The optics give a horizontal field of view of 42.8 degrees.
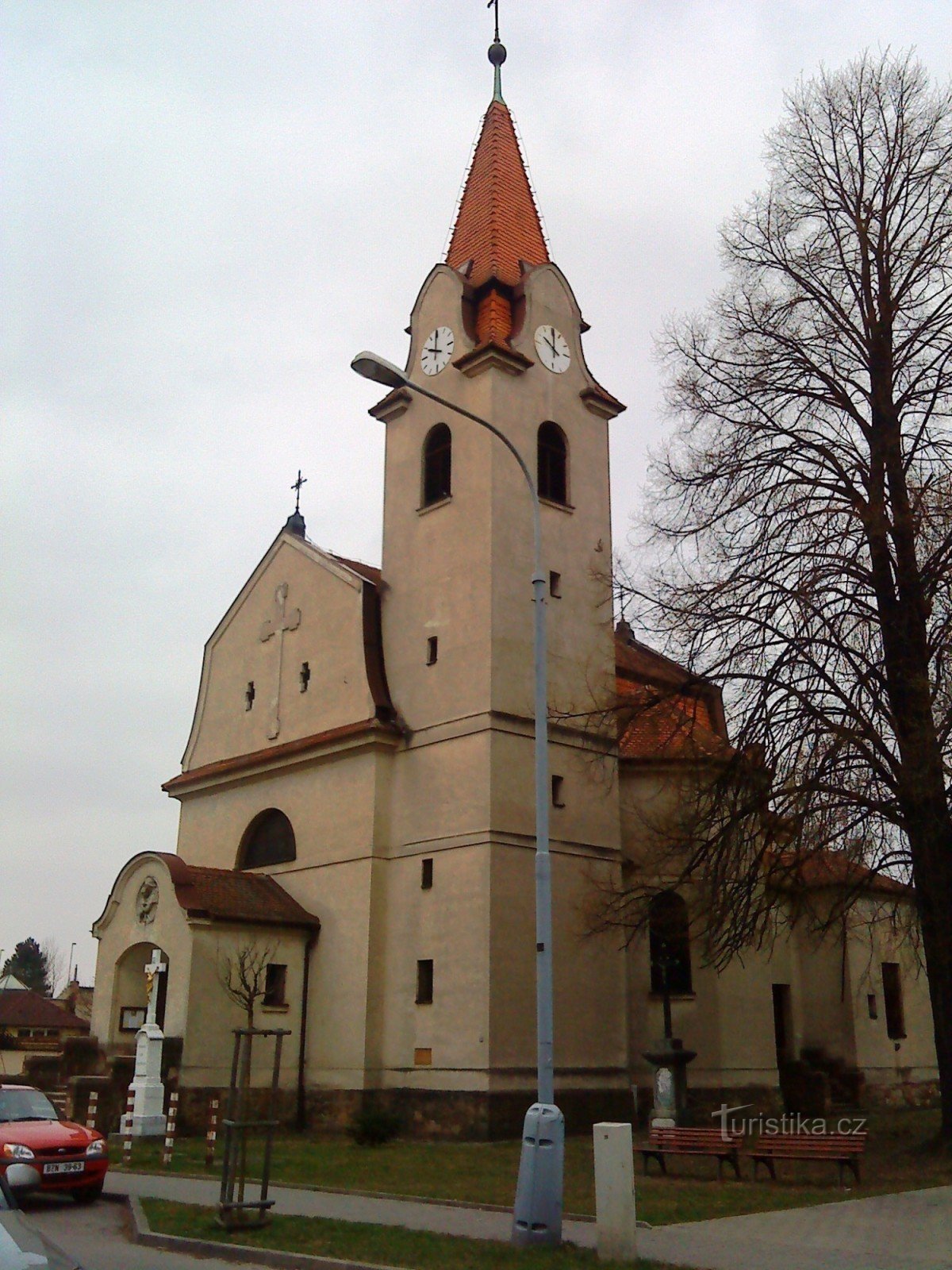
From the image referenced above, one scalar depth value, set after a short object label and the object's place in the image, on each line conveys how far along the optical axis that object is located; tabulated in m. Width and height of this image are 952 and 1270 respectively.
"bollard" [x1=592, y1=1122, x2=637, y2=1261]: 10.10
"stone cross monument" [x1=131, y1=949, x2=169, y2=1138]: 22.05
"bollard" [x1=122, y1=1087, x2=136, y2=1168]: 18.98
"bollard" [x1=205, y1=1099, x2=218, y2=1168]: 18.14
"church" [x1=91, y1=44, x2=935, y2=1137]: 24.42
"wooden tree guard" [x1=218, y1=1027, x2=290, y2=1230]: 11.70
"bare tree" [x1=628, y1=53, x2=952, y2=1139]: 17.77
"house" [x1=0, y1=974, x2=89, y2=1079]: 55.38
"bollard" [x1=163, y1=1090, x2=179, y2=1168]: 18.25
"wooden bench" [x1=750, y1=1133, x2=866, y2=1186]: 14.84
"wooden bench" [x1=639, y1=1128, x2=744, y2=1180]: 15.53
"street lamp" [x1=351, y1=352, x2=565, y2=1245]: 10.78
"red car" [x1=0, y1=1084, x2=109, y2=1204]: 14.09
